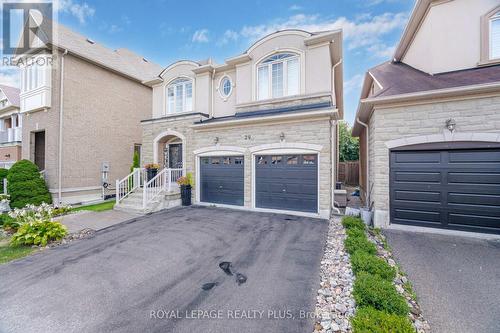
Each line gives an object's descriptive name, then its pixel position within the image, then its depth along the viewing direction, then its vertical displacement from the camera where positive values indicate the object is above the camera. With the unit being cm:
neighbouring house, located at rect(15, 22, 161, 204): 1070 +306
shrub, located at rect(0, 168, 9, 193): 1187 -39
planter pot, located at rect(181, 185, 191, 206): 1007 -129
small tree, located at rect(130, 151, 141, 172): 1283 +38
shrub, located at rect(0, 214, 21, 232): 737 -200
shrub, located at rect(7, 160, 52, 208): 966 -85
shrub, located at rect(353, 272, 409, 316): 283 -183
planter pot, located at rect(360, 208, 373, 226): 691 -163
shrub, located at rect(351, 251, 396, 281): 369 -182
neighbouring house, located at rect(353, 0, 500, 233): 555 +110
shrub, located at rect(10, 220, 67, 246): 582 -185
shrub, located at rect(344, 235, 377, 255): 471 -180
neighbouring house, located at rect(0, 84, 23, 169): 1477 +335
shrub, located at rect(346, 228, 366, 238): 560 -176
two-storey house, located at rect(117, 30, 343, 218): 791 +182
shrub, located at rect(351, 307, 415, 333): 240 -185
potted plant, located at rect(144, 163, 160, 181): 1041 -9
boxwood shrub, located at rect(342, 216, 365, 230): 621 -167
